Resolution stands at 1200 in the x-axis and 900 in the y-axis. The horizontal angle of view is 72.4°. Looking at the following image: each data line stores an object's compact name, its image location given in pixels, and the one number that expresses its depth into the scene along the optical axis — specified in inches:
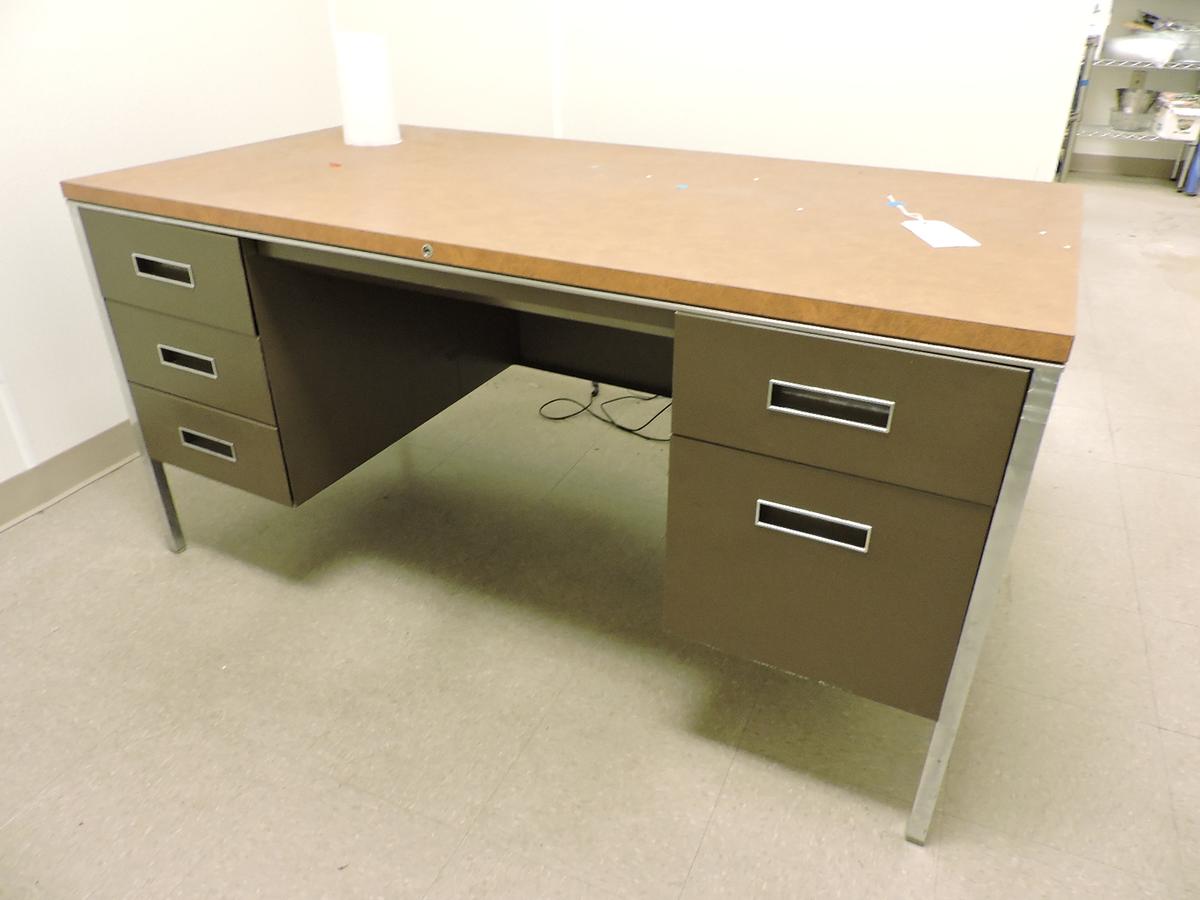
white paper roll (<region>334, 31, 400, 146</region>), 65.3
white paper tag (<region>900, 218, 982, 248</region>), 43.6
